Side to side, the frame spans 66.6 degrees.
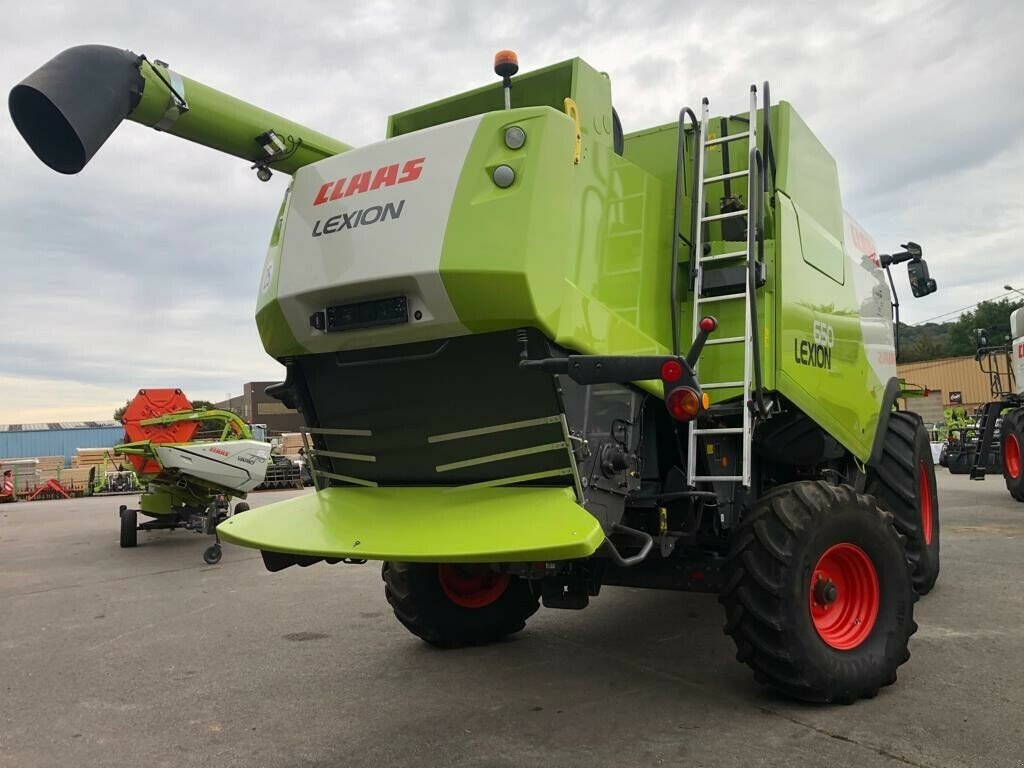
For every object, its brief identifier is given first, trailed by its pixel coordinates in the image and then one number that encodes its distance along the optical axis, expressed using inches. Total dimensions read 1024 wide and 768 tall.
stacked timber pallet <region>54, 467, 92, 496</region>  1093.8
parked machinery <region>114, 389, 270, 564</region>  438.0
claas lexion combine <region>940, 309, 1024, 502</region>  495.2
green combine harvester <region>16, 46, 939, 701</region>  127.5
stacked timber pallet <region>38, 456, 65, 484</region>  1093.6
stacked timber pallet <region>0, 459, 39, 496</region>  1049.5
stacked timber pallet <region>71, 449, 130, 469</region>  1154.0
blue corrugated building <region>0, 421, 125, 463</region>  1882.4
